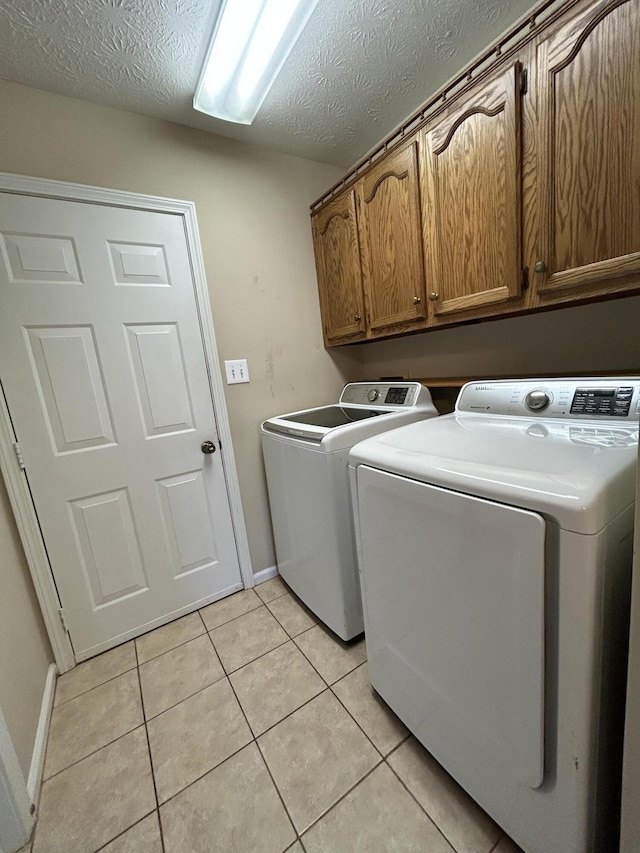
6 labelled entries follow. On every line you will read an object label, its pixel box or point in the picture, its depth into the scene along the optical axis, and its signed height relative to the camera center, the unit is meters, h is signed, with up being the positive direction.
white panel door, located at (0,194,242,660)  1.36 -0.06
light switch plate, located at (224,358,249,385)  1.81 +0.04
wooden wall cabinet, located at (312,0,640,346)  0.88 +0.54
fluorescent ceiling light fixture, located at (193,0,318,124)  1.04 +1.10
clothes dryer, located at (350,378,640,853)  0.61 -0.52
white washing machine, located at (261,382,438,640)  1.33 -0.52
